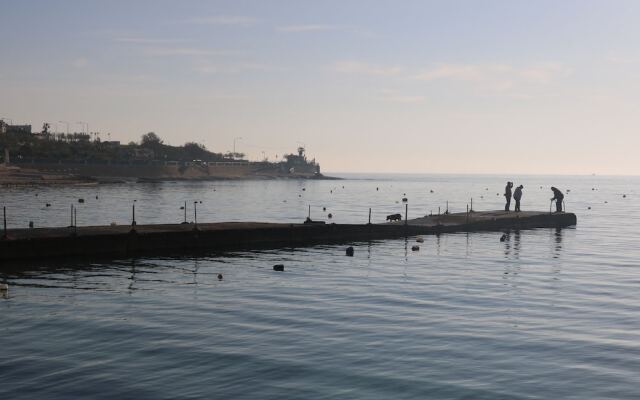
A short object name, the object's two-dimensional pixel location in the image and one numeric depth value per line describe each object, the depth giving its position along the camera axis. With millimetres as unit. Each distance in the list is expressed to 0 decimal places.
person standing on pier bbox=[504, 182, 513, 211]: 69481
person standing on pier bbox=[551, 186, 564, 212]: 78000
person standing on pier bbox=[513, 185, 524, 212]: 73638
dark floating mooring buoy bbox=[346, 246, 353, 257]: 47688
